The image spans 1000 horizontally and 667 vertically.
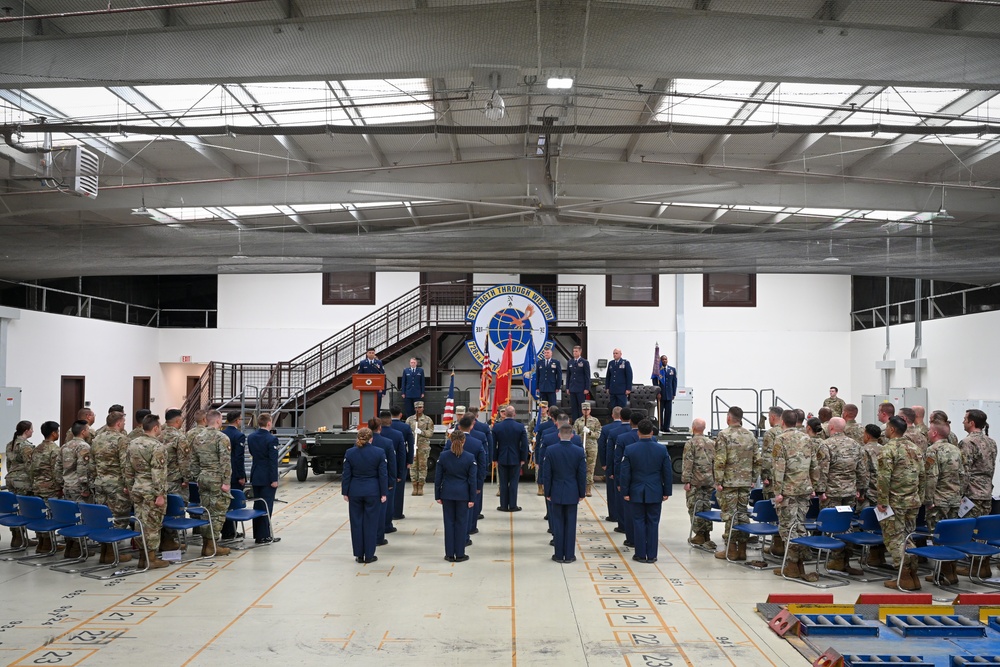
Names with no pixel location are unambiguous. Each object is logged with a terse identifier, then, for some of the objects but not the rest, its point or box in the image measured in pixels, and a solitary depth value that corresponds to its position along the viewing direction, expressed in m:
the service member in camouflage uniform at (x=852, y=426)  11.17
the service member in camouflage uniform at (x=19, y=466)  10.20
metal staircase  22.97
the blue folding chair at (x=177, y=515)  9.27
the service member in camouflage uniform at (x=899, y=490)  8.26
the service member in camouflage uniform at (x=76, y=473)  9.64
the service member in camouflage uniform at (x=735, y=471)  9.46
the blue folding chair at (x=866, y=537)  8.51
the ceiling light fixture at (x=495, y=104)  8.87
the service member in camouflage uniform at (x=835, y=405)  16.55
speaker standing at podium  18.84
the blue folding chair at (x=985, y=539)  8.02
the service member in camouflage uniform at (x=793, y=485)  8.75
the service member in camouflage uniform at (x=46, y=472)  9.90
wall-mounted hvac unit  8.75
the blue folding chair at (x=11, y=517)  9.52
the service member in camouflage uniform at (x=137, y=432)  9.47
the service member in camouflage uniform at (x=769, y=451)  9.62
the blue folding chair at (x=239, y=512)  9.95
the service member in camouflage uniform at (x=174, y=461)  9.59
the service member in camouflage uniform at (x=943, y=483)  8.55
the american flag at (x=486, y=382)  18.11
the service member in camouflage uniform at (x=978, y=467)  8.89
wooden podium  18.19
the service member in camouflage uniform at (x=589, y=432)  13.70
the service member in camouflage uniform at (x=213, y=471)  9.72
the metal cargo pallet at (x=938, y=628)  6.60
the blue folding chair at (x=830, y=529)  8.39
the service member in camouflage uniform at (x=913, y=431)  9.91
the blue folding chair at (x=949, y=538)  7.94
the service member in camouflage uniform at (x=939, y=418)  8.96
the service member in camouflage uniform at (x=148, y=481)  8.91
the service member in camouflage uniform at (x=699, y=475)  10.04
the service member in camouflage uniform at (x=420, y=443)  14.80
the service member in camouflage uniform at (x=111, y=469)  9.16
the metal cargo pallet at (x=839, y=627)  6.58
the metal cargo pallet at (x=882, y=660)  5.60
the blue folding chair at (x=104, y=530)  8.55
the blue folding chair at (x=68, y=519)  8.85
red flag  17.12
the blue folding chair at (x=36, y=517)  9.25
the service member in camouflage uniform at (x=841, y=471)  9.08
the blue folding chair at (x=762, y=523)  9.09
